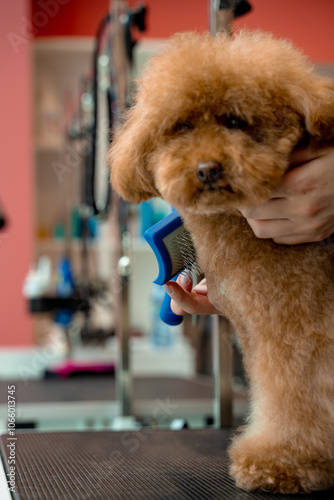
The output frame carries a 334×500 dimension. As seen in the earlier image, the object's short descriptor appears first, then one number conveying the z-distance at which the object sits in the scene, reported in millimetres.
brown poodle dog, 862
